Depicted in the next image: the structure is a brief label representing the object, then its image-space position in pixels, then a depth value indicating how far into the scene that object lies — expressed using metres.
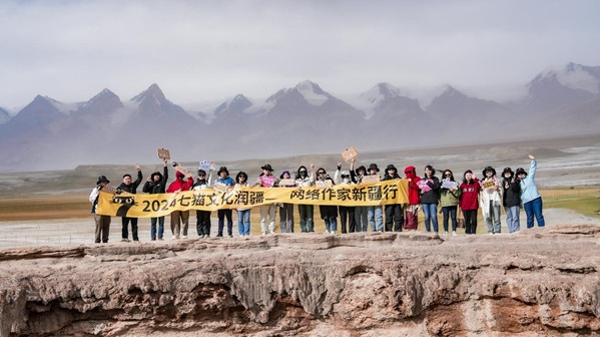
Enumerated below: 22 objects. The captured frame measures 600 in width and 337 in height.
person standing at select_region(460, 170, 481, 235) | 16.33
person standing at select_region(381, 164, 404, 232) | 16.33
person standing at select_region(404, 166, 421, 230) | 16.53
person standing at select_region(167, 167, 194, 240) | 16.48
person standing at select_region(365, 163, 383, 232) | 16.66
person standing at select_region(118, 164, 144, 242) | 16.59
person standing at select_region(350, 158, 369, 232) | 17.08
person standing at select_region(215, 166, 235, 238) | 16.42
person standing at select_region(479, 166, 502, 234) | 16.25
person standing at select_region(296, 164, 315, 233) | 16.91
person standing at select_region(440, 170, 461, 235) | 16.36
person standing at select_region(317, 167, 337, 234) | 16.81
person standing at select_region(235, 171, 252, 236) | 16.39
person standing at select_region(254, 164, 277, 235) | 16.88
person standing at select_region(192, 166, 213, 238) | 16.38
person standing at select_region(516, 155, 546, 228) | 15.85
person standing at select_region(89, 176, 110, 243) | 16.06
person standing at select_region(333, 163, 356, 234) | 16.94
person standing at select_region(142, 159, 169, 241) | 16.69
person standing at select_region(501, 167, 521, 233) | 16.03
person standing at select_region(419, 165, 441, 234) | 16.30
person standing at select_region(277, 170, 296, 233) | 16.88
